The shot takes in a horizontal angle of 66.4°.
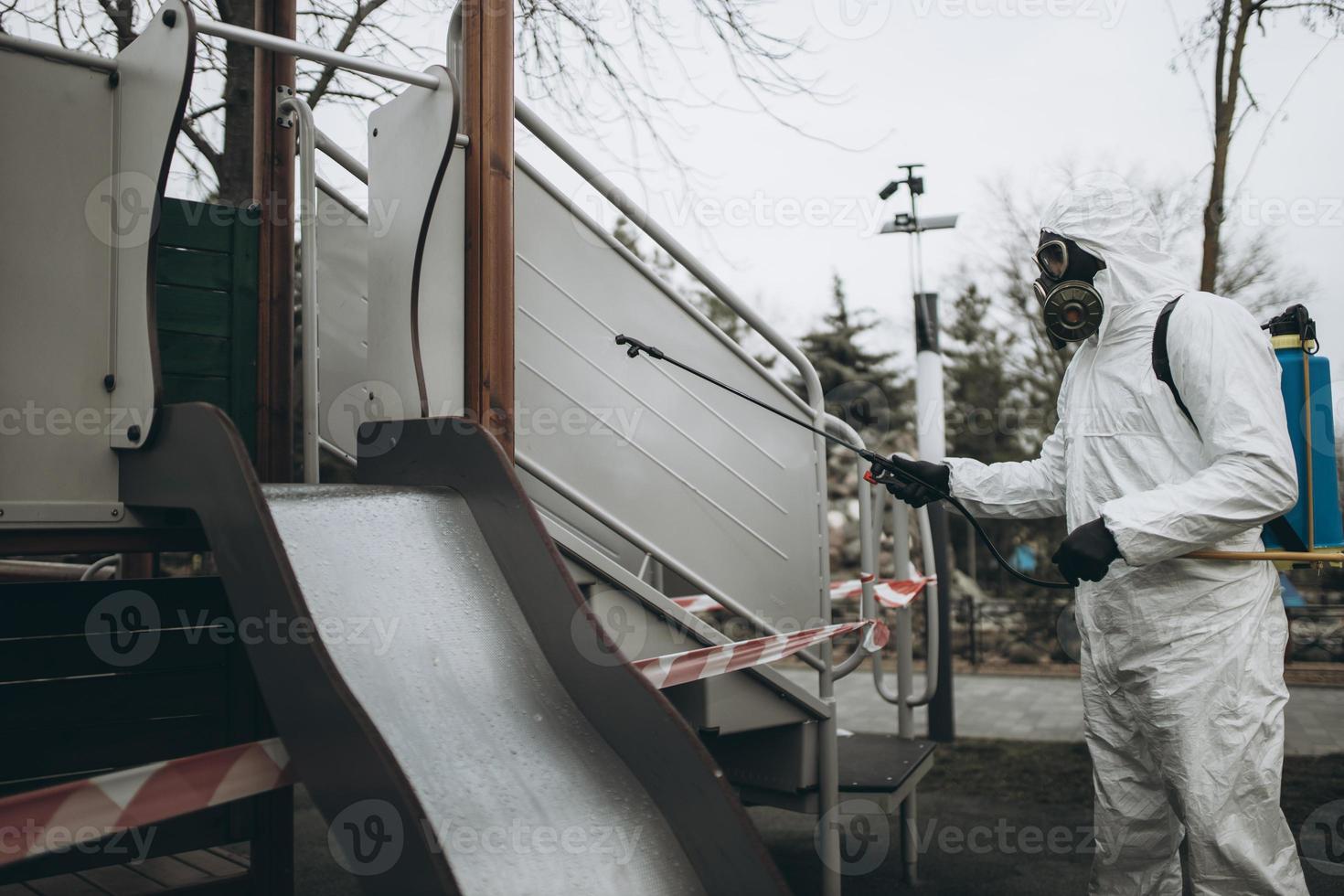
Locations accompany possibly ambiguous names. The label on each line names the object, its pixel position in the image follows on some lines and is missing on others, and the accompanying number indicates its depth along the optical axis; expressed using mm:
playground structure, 1996
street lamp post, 6125
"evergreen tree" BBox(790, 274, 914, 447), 22719
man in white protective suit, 2293
